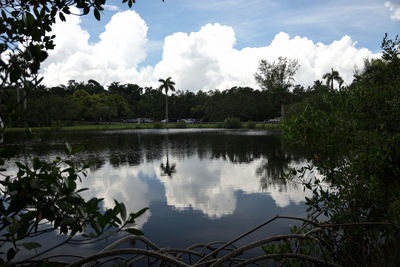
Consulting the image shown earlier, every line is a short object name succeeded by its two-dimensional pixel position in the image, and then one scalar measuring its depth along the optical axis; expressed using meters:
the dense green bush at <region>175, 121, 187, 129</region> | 59.91
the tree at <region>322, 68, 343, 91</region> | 65.05
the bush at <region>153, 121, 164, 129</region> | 58.48
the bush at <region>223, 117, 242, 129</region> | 55.91
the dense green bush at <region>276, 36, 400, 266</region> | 4.01
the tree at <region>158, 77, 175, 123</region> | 70.56
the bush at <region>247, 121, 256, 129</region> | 54.71
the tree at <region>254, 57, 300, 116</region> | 55.72
